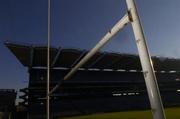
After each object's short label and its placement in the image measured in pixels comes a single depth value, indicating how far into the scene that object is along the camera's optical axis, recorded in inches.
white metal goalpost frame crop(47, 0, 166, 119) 43.1
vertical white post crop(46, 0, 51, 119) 195.9
